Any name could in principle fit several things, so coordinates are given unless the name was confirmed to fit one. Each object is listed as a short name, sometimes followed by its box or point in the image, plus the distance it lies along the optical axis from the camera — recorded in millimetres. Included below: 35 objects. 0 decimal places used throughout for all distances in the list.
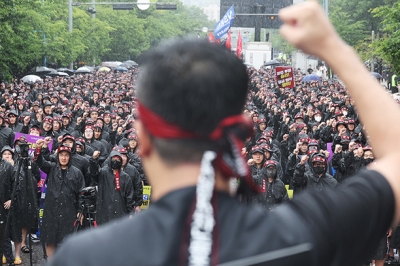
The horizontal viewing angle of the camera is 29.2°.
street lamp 35750
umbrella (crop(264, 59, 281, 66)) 51438
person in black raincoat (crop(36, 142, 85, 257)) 9859
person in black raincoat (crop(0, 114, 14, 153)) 15081
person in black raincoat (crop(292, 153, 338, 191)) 10039
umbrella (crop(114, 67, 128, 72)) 53906
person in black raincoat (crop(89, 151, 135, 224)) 10094
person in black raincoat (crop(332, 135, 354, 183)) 11688
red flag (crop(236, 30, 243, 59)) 29772
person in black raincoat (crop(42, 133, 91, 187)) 10750
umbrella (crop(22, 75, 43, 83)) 36016
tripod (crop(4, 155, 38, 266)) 9336
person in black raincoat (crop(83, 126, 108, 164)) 14054
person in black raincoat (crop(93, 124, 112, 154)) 14672
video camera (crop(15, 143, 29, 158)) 9180
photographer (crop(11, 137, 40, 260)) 9634
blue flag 23891
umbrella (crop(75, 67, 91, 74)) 46375
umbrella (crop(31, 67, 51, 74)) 40956
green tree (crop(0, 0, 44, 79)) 24703
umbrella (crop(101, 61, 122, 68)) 62444
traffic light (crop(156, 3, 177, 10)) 36431
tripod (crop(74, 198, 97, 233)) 9680
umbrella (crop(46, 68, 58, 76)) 41219
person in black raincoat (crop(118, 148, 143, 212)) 10422
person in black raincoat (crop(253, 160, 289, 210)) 9462
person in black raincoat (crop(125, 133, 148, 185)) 11976
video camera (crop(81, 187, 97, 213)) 9547
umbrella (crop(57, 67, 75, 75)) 46138
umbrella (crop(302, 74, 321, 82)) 39475
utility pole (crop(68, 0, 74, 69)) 41656
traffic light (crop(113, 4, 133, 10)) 37969
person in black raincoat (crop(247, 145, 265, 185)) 10385
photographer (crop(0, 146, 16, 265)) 9945
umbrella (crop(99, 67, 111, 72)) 54853
